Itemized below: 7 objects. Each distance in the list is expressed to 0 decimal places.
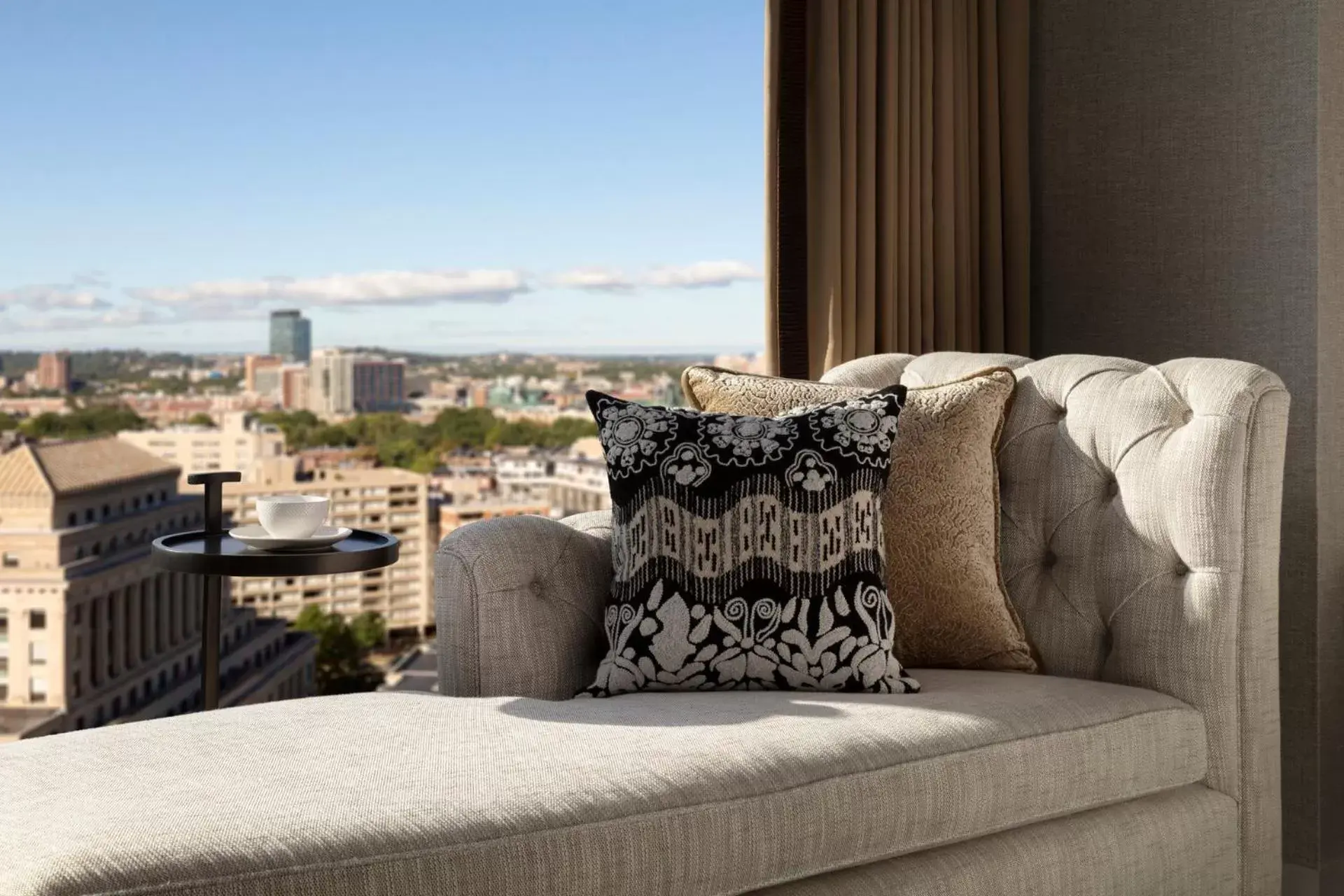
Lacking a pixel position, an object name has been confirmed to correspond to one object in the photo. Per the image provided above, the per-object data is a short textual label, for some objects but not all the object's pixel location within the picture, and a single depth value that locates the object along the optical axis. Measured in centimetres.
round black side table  206
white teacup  212
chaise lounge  117
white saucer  212
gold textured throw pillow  195
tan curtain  288
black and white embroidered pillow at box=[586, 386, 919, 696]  177
